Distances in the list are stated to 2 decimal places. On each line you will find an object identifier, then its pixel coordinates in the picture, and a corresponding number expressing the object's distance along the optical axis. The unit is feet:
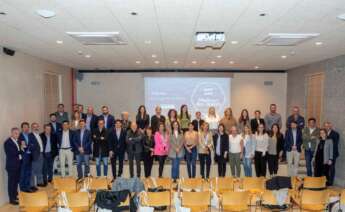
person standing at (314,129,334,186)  27.25
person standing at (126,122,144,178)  28.07
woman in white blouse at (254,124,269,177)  28.09
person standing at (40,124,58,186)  27.76
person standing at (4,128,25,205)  23.44
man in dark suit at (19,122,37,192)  24.68
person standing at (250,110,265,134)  30.94
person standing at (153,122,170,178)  28.30
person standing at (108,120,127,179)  28.37
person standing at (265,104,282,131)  31.99
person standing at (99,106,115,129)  30.53
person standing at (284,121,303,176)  28.43
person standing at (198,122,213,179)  28.09
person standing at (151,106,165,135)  30.55
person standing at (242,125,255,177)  28.07
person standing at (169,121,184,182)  28.14
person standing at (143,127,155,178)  28.50
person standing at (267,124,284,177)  28.32
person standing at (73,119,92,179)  28.09
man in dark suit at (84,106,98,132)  31.55
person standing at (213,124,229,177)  28.04
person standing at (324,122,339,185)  27.68
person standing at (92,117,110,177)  28.25
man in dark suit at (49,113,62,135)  29.12
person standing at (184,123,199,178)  28.14
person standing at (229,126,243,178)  27.84
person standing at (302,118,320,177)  28.48
